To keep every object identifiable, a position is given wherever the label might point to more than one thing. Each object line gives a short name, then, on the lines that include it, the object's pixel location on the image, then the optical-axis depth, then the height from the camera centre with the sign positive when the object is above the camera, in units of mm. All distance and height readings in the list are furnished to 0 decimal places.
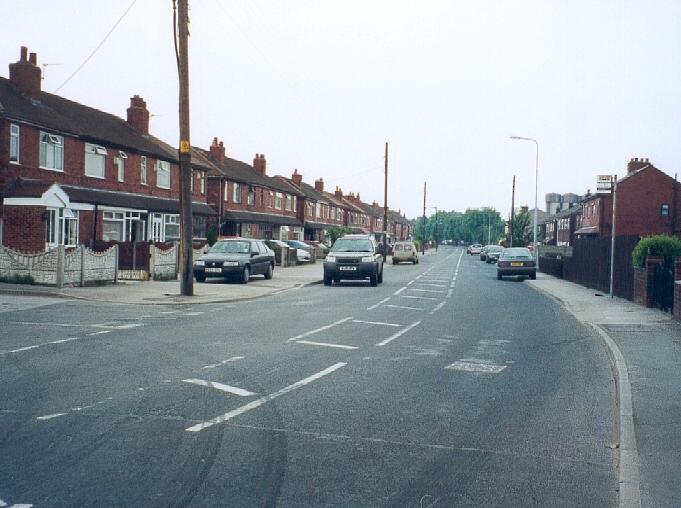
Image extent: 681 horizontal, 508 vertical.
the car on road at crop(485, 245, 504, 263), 58812 -470
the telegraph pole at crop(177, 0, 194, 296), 18422 +2163
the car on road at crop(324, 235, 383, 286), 25328 -654
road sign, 19219 +1820
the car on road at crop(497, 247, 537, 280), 32531 -741
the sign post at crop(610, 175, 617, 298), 19634 -119
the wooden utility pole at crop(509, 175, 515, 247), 61100 +3963
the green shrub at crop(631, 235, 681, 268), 17250 +82
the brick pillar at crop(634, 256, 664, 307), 17047 -678
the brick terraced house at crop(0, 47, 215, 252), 25328 +3042
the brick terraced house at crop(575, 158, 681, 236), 57500 +3968
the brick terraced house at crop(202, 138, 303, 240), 50562 +3374
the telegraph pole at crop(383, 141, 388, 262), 58281 +4687
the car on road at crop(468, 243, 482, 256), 92875 -349
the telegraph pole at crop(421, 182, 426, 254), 95375 +5939
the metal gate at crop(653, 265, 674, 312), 15993 -825
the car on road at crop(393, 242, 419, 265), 53094 -552
